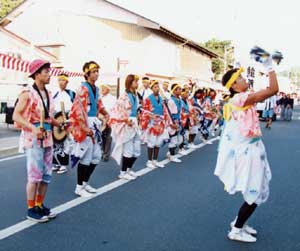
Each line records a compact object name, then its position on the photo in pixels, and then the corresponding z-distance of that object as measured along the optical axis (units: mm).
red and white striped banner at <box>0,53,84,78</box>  16234
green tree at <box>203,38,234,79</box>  60906
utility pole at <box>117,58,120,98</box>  25441
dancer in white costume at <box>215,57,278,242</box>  4590
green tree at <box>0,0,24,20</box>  44697
